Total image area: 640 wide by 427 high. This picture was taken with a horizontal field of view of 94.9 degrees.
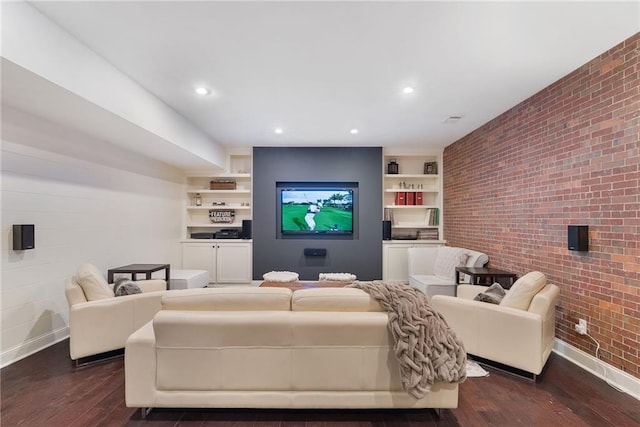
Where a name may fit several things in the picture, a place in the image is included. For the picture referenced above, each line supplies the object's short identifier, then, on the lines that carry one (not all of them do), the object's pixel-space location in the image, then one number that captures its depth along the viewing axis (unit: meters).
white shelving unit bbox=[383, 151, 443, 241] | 5.61
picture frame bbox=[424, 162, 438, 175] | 5.72
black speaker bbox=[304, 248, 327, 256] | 5.48
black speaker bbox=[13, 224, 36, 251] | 2.58
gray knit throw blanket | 1.69
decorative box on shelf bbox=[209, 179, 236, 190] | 5.66
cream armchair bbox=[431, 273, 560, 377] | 2.27
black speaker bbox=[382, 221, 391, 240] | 5.50
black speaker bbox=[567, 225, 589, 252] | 2.51
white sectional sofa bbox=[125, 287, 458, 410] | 1.81
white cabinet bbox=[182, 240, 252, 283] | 5.36
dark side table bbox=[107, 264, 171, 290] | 3.55
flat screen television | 5.52
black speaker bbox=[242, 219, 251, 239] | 5.37
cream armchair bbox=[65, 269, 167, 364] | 2.45
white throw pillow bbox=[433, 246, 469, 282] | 4.28
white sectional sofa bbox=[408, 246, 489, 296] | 4.11
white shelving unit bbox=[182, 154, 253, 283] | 5.36
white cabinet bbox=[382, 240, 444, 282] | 5.41
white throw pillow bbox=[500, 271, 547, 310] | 2.42
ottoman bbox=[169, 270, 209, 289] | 4.12
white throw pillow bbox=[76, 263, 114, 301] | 2.60
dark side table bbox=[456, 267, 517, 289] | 3.41
